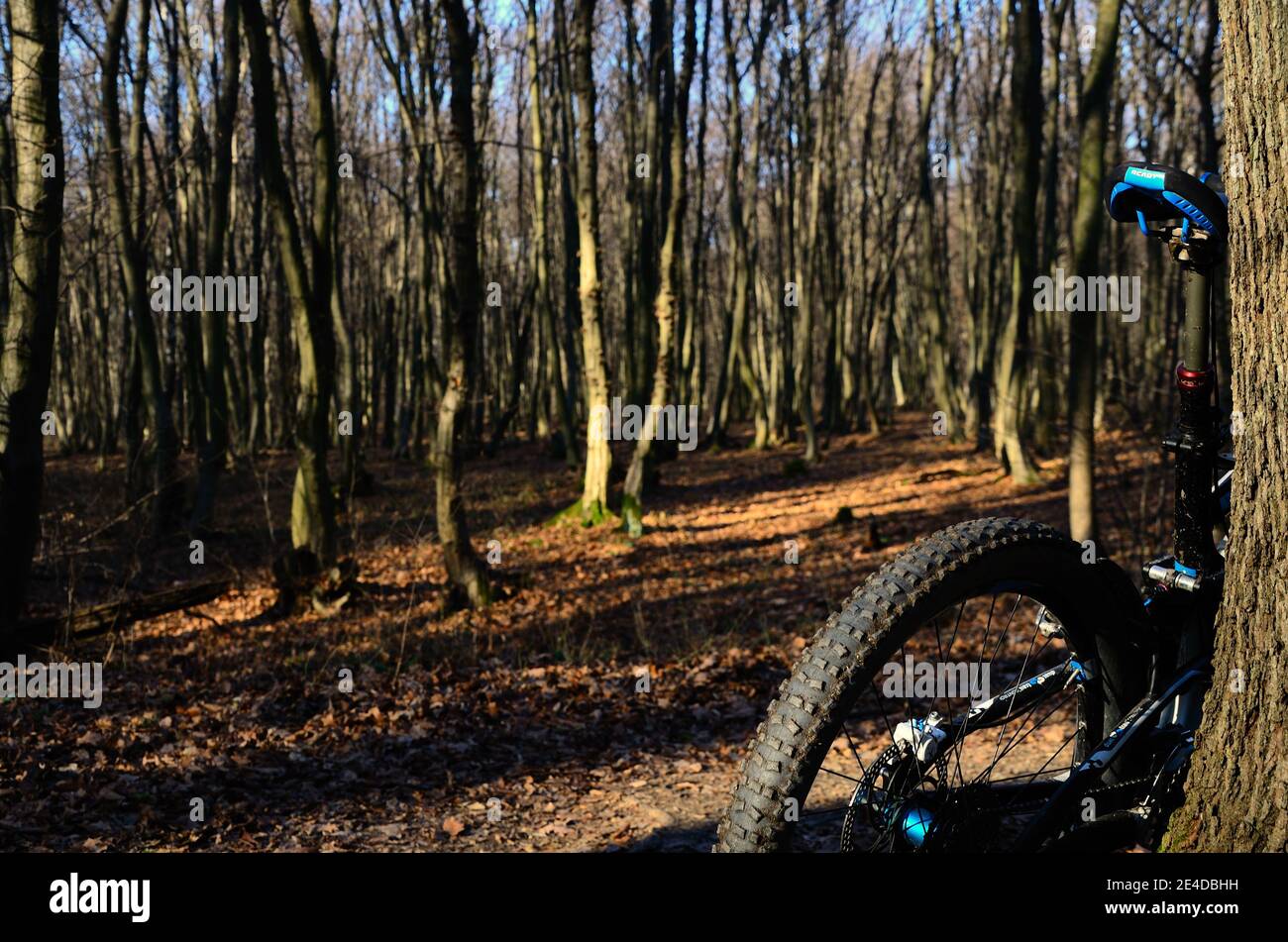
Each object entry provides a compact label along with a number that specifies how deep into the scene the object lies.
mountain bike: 2.22
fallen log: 8.05
